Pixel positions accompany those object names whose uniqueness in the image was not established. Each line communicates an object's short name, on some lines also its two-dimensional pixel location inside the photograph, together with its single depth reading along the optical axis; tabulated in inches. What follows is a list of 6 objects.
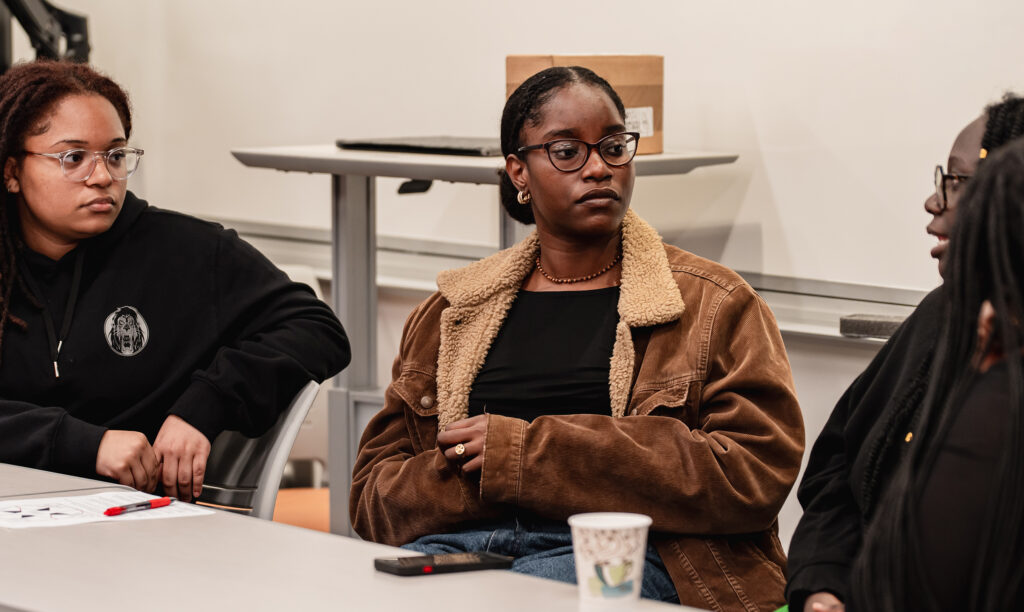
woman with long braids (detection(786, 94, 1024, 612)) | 119.8
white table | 115.5
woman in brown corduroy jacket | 131.4
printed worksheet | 125.4
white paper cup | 112.7
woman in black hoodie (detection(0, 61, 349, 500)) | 141.5
